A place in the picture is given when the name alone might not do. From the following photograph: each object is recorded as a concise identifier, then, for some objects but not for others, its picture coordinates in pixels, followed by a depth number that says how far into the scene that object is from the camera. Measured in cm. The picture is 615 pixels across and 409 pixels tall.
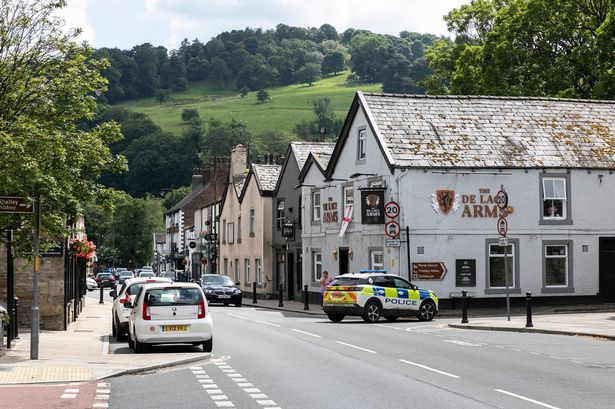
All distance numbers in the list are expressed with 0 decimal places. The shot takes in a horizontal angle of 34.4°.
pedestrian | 4447
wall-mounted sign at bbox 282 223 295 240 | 5459
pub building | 3969
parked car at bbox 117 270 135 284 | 8153
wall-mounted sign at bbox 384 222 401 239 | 3831
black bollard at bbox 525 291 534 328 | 2850
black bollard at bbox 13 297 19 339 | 2292
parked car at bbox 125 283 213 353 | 2172
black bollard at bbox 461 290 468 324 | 3173
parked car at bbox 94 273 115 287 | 8262
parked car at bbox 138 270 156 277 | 8170
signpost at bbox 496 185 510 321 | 3098
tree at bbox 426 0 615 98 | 5153
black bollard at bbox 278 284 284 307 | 4681
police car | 3262
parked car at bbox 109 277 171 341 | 2603
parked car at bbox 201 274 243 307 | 4881
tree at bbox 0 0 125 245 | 1986
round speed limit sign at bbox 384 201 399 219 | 3866
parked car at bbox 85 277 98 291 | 8844
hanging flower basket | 2181
